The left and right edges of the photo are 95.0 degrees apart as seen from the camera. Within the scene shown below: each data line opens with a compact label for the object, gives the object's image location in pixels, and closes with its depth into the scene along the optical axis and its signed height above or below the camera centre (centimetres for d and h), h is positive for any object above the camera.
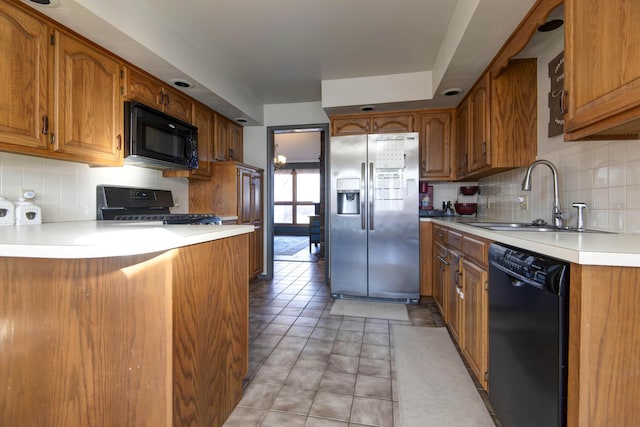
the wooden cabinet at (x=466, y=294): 157 -55
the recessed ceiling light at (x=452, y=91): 283 +116
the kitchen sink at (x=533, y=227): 157 -11
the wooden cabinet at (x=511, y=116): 226 +73
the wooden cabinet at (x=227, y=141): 355 +89
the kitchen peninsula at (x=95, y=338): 105 -47
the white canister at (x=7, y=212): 162 -2
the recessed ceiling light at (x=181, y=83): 262 +115
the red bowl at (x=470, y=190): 346 +22
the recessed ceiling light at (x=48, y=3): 156 +111
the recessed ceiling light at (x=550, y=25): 172 +111
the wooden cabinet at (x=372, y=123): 344 +102
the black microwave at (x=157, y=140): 224 +59
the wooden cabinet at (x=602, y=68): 94 +51
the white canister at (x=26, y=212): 170 -2
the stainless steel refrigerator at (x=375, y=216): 316 -8
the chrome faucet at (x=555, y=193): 167 +9
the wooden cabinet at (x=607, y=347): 81 -38
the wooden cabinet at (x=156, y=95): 228 +99
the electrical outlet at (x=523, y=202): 226 +6
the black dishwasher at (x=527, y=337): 90 -47
